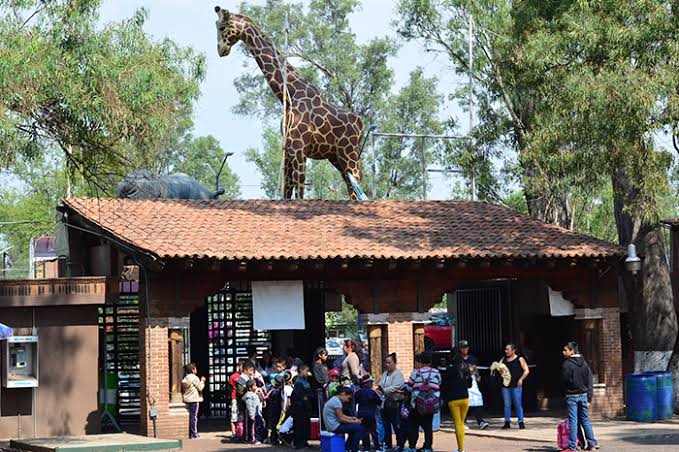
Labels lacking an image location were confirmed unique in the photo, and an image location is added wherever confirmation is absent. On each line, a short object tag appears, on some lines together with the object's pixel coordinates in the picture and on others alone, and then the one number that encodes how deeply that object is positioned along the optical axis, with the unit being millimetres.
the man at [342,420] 15961
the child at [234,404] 20981
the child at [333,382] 17078
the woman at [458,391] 16609
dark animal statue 25875
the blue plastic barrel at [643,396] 22094
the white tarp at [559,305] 24234
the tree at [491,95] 31688
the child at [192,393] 21203
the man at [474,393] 20352
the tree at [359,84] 54375
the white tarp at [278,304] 22297
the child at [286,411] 19891
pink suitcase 16922
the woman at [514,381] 20875
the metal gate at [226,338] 26562
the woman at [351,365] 20188
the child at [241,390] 20859
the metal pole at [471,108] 33844
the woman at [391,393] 17438
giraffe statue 27219
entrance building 21422
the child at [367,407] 16562
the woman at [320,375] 18912
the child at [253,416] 20484
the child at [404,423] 16828
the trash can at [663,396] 22141
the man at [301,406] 19047
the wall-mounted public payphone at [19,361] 21169
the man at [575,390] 16656
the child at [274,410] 20438
